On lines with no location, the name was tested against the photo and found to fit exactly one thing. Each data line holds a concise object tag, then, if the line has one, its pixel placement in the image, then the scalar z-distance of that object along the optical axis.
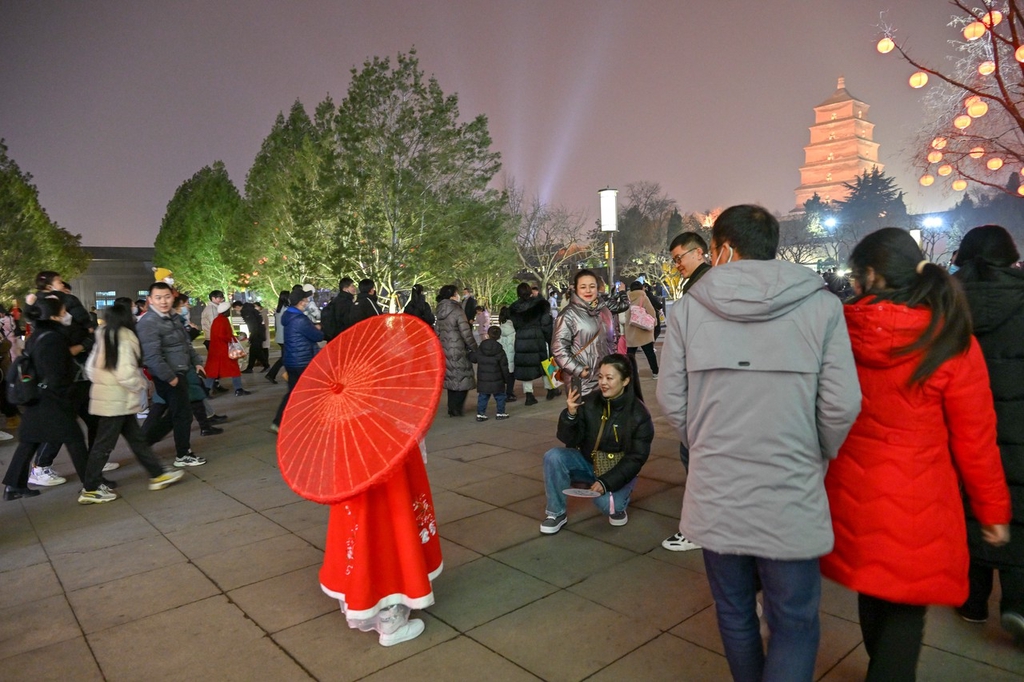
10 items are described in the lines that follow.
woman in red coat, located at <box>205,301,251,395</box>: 10.99
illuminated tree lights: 10.40
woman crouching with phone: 4.45
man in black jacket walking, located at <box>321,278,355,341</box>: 9.65
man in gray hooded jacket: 2.08
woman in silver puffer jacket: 5.48
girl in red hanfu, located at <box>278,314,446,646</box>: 2.87
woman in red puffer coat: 2.17
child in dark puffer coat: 8.97
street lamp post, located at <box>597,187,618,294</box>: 13.74
